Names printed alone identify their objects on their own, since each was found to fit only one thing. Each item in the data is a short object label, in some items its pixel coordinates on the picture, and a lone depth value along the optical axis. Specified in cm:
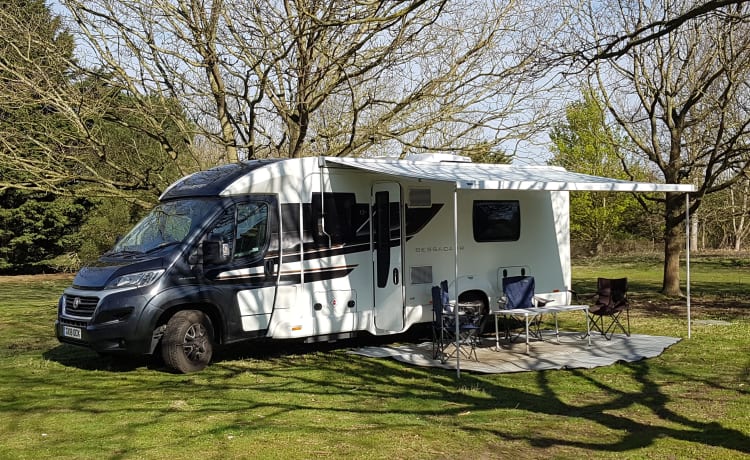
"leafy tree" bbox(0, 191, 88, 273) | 2827
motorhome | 855
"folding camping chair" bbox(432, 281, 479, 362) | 935
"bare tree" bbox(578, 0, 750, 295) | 1431
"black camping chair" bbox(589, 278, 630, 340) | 1045
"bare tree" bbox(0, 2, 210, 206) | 1250
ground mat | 885
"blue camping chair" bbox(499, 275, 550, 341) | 1055
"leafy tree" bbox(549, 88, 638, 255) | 3241
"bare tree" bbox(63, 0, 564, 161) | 1170
